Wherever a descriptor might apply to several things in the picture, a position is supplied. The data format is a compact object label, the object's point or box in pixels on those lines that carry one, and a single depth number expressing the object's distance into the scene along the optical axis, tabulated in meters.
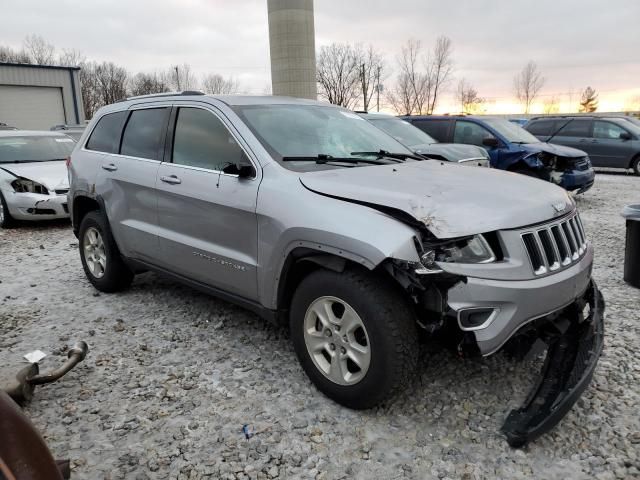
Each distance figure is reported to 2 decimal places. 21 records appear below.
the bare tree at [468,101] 52.94
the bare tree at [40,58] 56.34
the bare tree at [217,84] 60.66
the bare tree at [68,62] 57.97
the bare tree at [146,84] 59.89
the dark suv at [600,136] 14.55
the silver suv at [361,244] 2.57
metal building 28.03
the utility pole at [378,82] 47.66
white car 8.30
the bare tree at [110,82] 57.25
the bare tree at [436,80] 45.44
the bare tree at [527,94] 60.00
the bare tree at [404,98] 47.19
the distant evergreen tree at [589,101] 72.88
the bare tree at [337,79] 47.81
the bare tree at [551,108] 63.83
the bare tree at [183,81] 59.86
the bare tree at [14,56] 55.00
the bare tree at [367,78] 47.25
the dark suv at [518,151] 9.28
